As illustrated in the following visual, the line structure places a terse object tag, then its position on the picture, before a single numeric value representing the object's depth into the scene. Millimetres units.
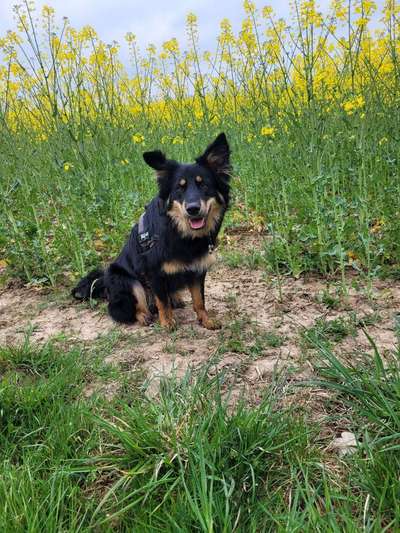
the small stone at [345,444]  1667
